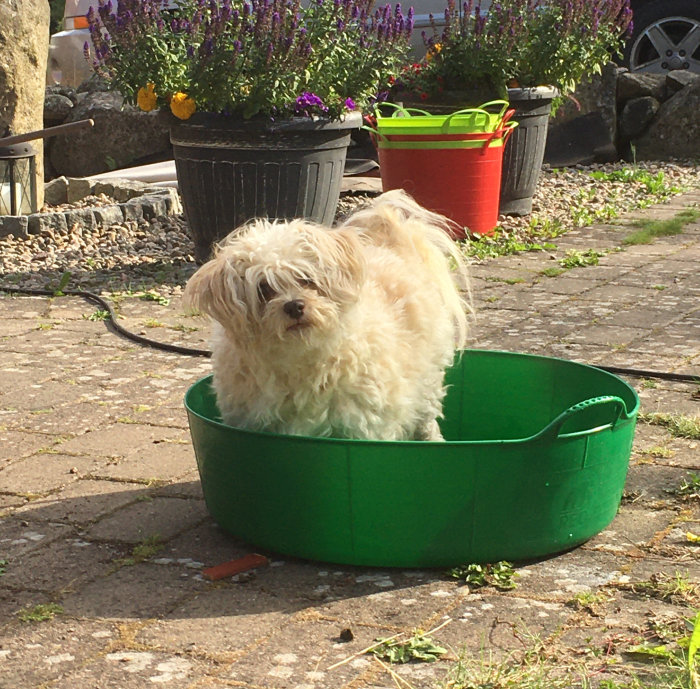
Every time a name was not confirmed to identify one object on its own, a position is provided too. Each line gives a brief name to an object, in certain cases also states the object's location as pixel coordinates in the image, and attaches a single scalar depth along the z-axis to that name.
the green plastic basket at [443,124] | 7.74
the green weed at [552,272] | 7.36
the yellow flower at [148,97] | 6.96
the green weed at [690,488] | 3.76
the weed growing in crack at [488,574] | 3.14
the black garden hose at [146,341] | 5.10
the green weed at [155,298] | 6.72
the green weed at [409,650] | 2.73
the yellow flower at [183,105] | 6.84
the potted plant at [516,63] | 8.67
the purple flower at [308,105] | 6.82
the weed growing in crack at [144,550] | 3.38
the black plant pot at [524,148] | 8.85
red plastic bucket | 7.80
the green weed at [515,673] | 2.55
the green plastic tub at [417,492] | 3.08
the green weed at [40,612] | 3.00
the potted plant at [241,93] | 6.77
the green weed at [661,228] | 8.41
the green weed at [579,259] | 7.65
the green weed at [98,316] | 6.36
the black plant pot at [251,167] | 6.81
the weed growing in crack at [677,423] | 4.36
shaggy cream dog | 3.23
